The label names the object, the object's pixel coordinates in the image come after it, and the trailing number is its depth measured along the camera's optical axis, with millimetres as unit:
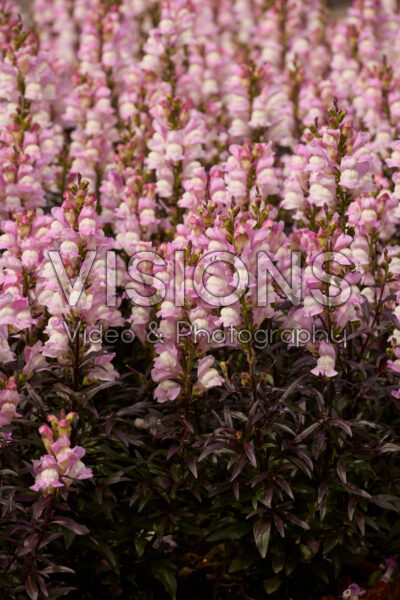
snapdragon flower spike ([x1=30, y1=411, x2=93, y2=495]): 3184
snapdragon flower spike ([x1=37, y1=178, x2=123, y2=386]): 3553
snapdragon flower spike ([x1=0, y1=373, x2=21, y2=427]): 3500
